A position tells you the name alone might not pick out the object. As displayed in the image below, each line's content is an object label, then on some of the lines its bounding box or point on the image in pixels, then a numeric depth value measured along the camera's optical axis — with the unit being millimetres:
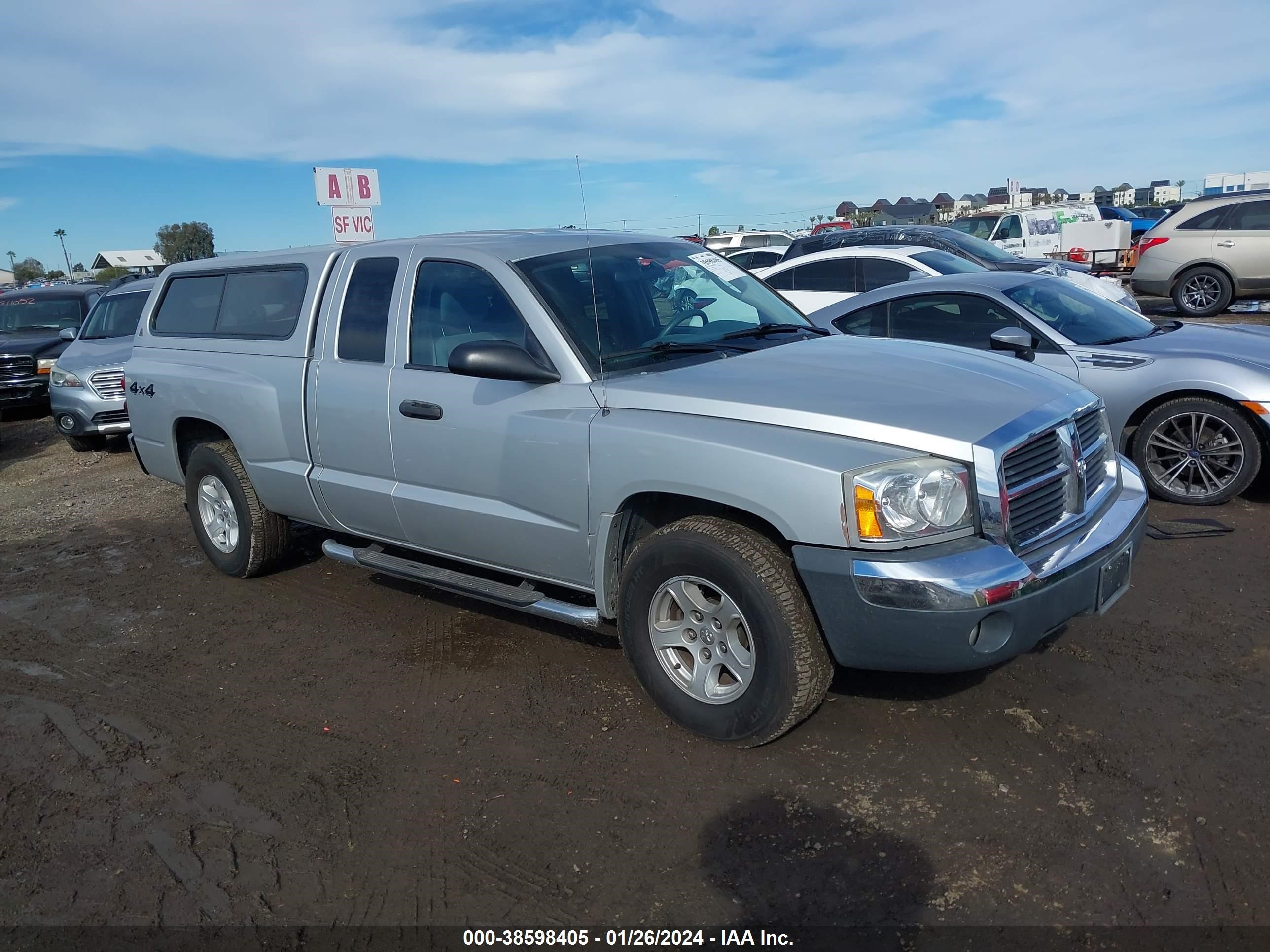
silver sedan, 6168
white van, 22578
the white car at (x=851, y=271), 11172
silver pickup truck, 3328
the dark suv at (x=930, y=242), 13633
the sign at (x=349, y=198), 12367
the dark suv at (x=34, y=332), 13531
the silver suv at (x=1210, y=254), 14602
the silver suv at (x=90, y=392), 10453
